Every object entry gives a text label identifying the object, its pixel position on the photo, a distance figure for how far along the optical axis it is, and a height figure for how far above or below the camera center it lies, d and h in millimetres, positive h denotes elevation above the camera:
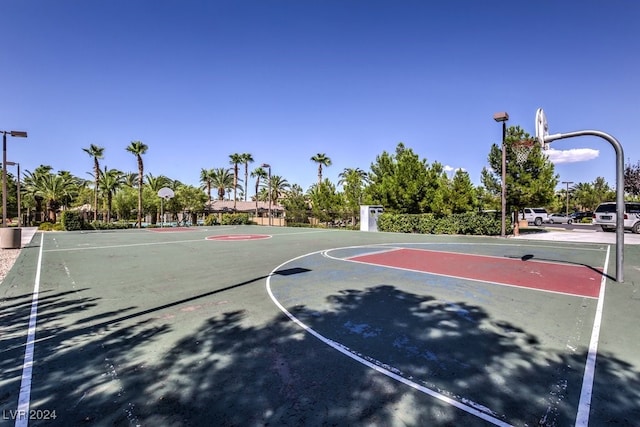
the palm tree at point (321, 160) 55562 +8853
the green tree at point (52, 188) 50000 +3453
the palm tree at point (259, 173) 65675 +7780
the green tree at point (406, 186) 27469 +2175
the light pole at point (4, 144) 15648 +3350
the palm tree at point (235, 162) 60719 +9347
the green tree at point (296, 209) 42625 +222
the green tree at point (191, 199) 50344 +1795
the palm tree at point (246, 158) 60209 +9910
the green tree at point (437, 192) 26266 +1565
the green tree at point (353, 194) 36656 +1909
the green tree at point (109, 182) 48906 +4311
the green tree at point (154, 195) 51781 +2515
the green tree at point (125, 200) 52125 +1650
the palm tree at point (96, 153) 44562 +7968
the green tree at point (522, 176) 21891 +2511
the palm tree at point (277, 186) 72625 +5582
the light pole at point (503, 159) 19438 +3319
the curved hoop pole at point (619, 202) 8375 +255
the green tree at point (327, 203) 39094 +957
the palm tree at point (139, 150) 42875 +8093
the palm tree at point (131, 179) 58231 +5721
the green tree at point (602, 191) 54825 +3762
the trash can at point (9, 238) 16406 -1455
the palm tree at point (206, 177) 67938 +7118
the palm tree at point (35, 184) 51731 +4168
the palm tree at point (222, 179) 67688 +6714
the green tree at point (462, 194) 25484 +1382
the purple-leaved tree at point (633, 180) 36688 +3651
